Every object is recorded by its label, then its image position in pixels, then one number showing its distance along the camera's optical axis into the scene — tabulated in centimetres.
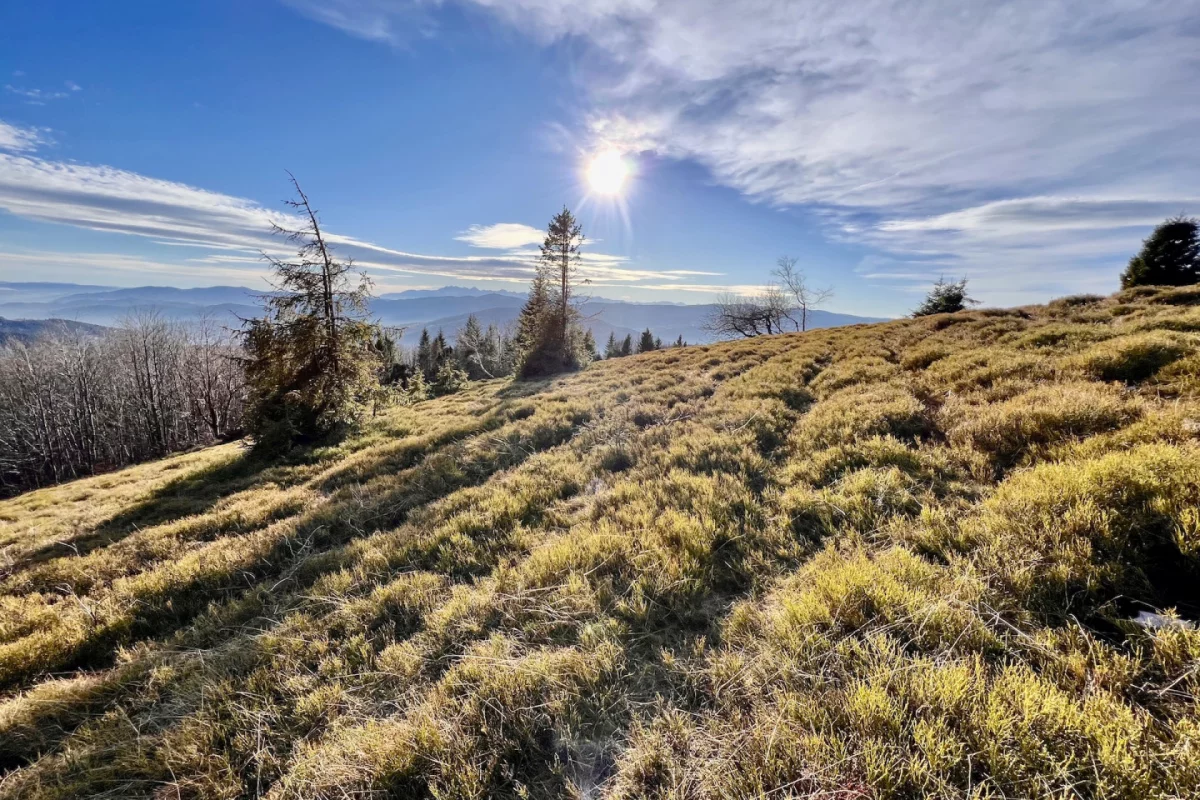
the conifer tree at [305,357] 1526
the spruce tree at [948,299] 2886
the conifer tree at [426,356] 7309
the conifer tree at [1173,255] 2103
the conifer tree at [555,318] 3128
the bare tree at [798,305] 4853
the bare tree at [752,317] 4445
